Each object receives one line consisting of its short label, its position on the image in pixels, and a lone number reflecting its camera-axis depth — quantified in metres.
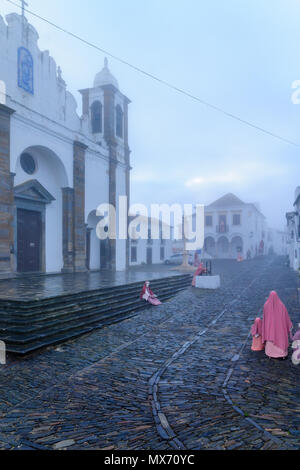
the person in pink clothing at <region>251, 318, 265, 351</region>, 6.78
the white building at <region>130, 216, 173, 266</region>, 36.59
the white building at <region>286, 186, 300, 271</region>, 27.12
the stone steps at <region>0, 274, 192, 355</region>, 7.03
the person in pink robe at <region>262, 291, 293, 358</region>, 6.43
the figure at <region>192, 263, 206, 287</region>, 18.51
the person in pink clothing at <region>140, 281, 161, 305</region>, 12.36
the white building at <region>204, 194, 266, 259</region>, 51.81
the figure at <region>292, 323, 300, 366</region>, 6.21
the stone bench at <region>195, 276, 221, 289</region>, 17.62
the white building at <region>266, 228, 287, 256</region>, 89.21
